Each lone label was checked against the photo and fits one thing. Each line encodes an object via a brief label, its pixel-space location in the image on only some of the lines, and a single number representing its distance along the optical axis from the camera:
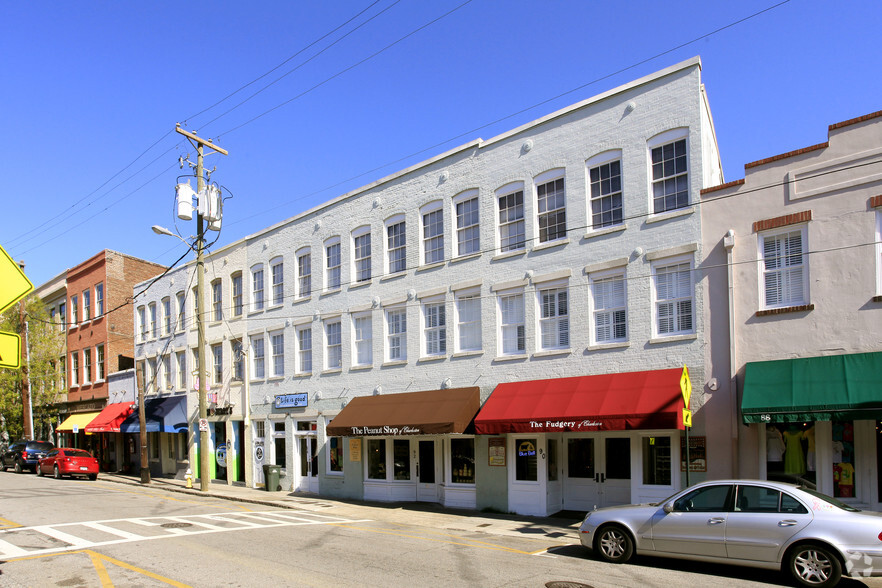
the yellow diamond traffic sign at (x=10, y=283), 7.57
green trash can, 25.53
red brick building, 39.47
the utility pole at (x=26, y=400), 42.69
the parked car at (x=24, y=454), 35.62
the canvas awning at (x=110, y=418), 35.18
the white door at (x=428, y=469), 20.84
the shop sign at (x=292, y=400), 25.06
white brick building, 16.06
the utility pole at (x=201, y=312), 25.14
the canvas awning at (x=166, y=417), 31.56
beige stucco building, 13.19
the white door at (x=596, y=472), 16.72
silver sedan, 9.10
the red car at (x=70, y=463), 31.75
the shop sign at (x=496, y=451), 18.73
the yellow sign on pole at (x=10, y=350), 7.14
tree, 41.97
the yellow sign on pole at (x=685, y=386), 13.10
